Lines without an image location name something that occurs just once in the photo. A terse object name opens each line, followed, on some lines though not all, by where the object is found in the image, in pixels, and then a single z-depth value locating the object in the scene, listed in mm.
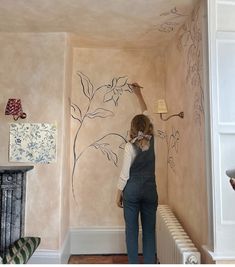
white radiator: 1929
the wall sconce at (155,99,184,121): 2979
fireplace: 2613
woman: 2404
